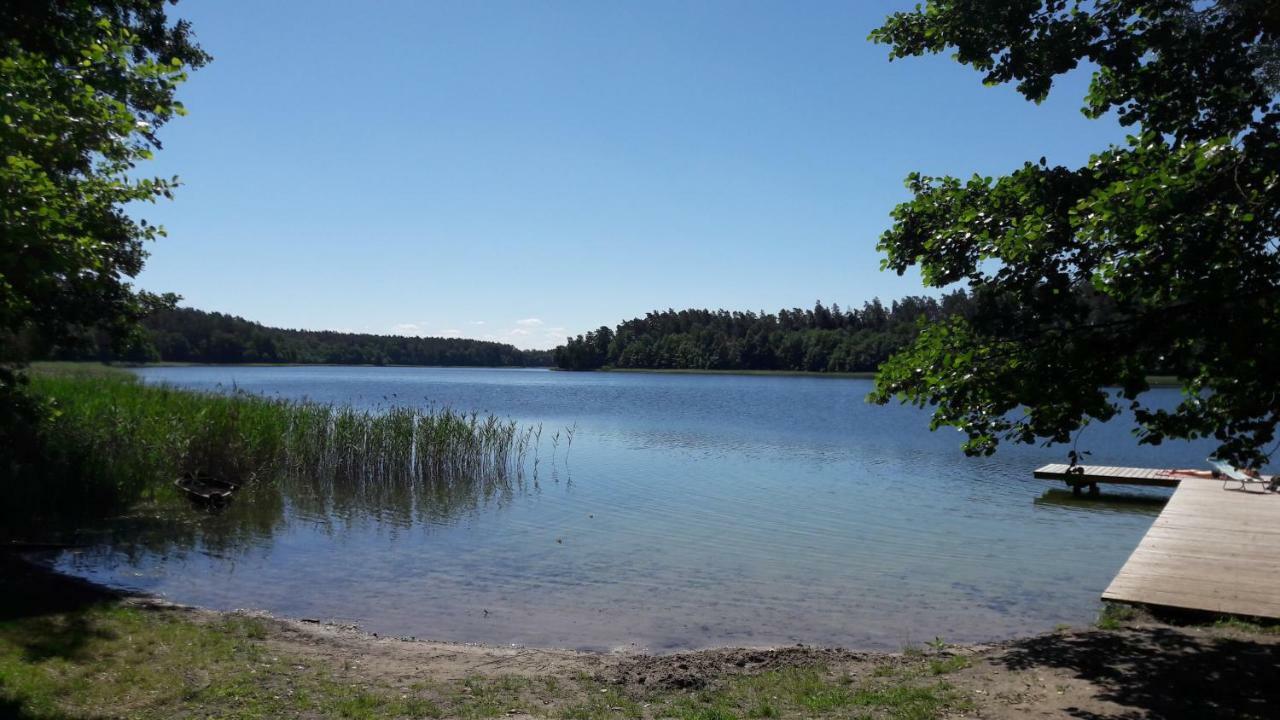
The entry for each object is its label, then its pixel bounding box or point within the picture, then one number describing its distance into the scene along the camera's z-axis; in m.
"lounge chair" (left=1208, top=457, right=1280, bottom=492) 17.08
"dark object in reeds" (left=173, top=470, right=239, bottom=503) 16.25
